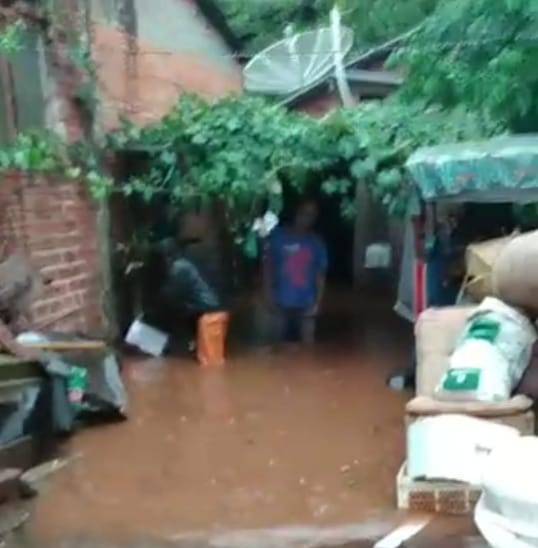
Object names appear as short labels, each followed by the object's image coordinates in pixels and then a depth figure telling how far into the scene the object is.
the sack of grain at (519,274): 7.50
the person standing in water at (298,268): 11.46
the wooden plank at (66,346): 8.20
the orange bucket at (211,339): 10.89
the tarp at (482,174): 8.91
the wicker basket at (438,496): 5.86
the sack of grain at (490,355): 6.56
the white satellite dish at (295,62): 16.23
